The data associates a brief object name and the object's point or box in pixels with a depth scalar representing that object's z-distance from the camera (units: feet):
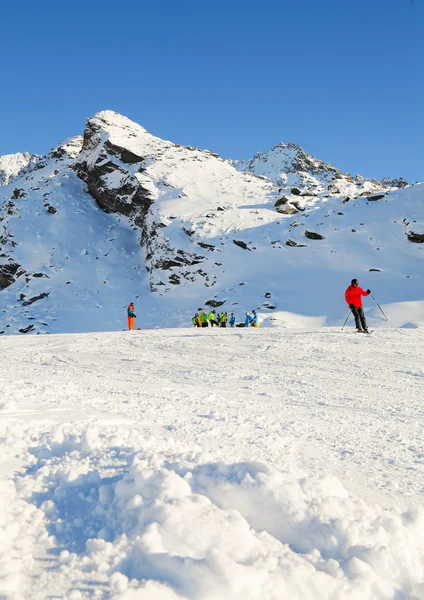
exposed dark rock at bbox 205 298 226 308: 97.25
